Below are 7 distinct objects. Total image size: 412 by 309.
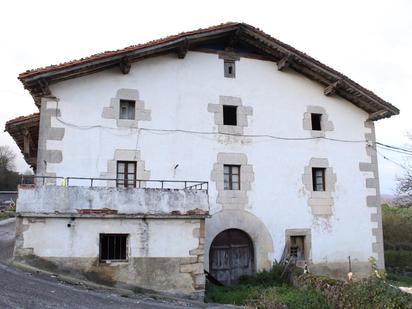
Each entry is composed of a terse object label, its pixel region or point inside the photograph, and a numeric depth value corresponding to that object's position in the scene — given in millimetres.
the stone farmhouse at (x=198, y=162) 9852
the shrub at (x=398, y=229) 22438
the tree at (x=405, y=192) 21797
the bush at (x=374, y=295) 7738
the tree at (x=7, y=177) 38219
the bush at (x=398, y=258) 18531
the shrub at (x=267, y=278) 12438
